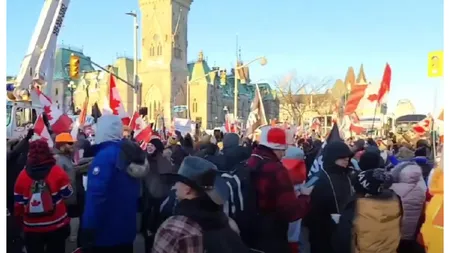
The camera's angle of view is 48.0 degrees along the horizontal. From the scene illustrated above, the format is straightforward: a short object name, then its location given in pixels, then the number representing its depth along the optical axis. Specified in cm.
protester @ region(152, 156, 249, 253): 275
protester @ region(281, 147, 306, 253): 527
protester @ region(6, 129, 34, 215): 554
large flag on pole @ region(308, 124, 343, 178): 894
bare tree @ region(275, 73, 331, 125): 5069
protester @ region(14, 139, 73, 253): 497
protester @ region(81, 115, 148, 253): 440
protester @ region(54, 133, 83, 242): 646
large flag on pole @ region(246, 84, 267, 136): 1434
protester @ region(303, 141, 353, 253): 495
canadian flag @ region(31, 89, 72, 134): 961
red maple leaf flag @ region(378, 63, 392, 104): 1123
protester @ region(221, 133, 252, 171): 611
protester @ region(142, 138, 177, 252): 624
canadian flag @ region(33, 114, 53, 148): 719
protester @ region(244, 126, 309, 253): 426
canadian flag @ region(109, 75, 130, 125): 1141
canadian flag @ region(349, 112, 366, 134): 1324
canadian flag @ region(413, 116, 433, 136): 1429
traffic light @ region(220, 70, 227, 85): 3486
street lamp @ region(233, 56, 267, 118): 3139
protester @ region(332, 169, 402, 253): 416
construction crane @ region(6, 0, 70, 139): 1348
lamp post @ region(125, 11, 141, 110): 2798
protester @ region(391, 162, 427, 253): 527
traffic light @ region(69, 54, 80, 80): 2019
